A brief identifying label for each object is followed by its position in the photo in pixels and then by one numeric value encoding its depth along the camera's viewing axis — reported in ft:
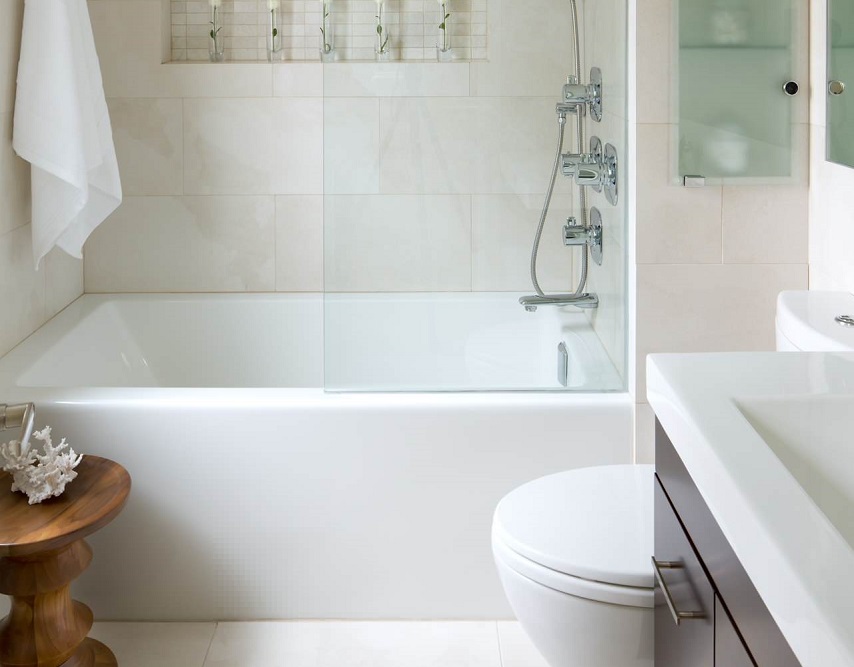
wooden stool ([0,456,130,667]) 6.59
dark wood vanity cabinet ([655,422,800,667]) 3.31
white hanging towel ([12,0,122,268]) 8.55
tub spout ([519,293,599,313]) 8.14
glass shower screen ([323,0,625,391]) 7.91
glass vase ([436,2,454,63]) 7.61
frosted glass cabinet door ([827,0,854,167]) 6.39
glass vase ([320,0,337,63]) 8.19
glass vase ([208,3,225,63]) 10.73
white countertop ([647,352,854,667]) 2.65
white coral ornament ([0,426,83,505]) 6.84
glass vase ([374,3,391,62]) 8.02
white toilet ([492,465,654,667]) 5.43
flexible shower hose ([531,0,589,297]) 7.82
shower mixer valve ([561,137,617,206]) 7.98
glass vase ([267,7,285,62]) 10.64
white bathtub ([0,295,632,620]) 7.88
